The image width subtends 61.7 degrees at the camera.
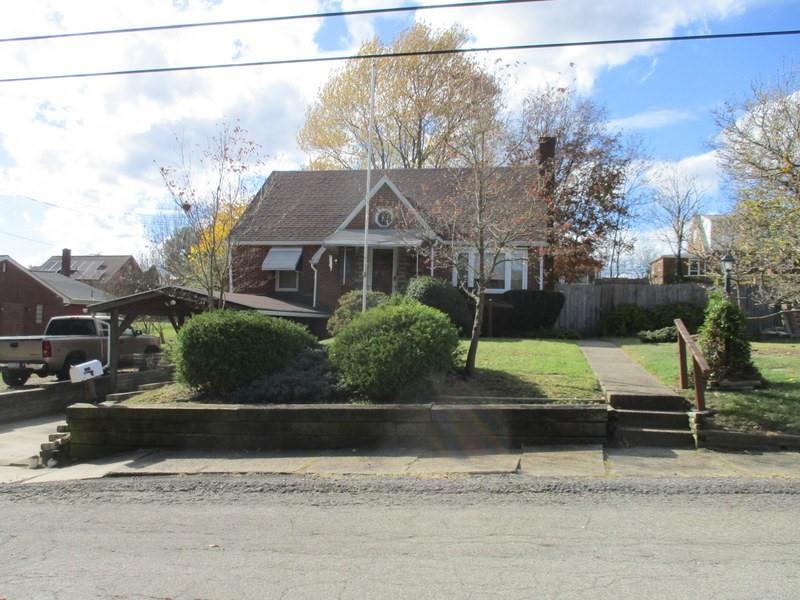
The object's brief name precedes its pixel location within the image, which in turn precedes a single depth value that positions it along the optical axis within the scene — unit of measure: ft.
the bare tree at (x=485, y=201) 40.06
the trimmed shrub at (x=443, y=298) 61.36
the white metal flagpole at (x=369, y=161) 63.49
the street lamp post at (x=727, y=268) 49.83
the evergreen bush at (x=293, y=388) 33.96
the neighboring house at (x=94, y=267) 173.06
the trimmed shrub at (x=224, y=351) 35.22
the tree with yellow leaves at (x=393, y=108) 119.55
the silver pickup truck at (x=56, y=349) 58.18
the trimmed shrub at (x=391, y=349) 32.71
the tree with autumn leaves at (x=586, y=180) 107.76
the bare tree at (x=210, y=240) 59.47
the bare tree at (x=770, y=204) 41.68
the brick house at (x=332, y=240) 79.46
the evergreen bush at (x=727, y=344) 34.71
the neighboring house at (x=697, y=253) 70.11
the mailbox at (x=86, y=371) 33.00
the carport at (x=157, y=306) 47.06
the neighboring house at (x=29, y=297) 140.26
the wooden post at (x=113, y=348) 47.91
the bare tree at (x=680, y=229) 134.92
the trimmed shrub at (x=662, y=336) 60.80
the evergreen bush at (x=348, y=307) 52.95
